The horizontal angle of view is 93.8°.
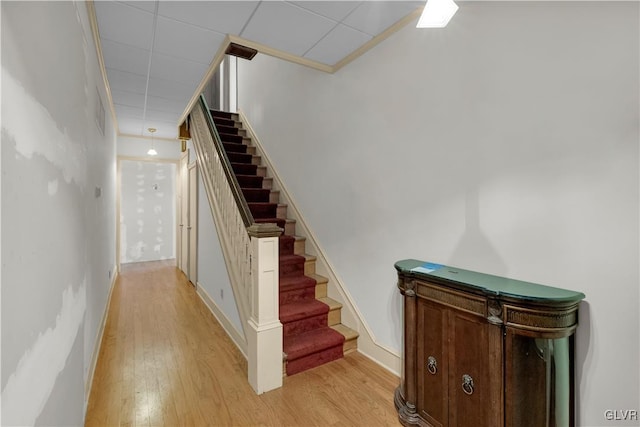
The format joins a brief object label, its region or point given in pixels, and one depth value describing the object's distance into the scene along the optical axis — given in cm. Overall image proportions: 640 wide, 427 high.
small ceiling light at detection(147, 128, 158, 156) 558
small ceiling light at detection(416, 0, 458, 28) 133
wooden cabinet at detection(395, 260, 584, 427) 138
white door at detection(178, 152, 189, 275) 545
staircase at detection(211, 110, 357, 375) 252
